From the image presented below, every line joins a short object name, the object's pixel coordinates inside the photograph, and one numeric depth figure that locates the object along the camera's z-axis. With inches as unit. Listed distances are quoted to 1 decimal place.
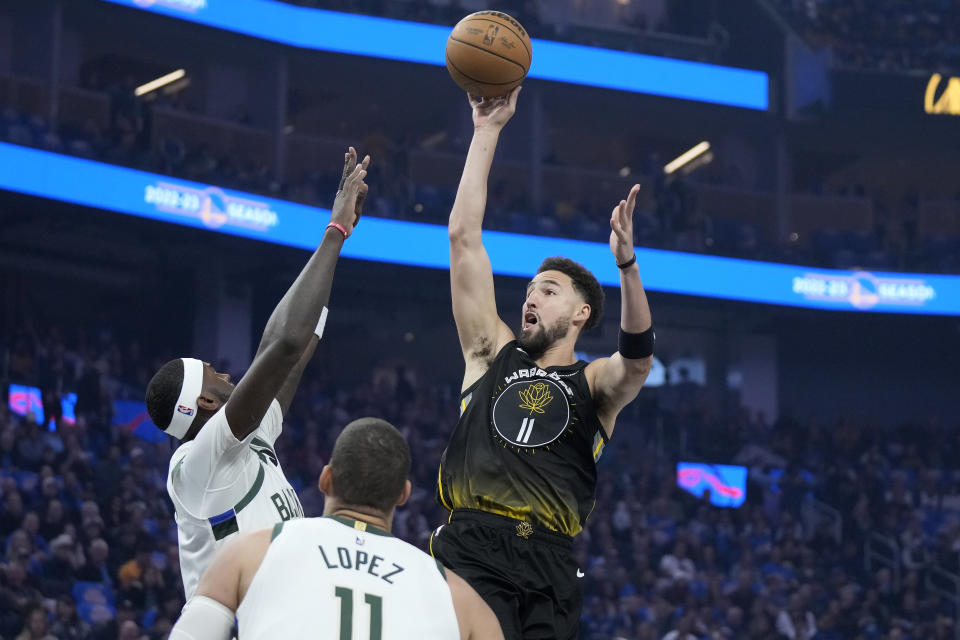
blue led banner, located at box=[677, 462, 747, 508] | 844.6
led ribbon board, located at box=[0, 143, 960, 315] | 717.3
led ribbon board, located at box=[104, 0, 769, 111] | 852.6
